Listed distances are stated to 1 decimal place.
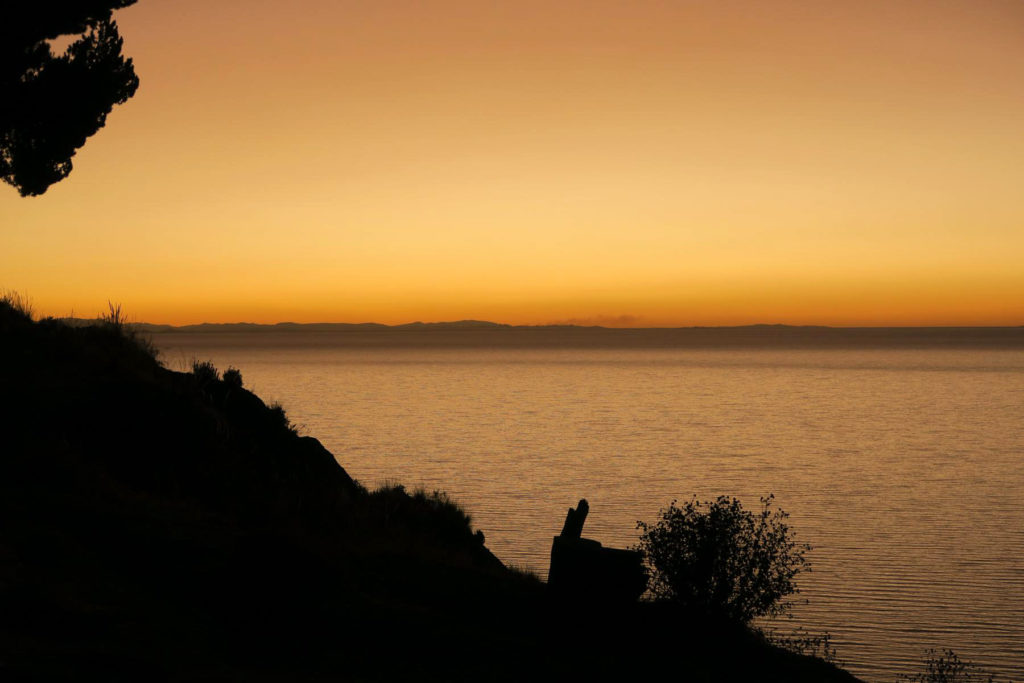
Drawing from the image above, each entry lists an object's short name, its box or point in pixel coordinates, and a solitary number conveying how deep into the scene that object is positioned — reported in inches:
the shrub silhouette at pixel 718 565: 637.9
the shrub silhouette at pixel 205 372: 867.4
